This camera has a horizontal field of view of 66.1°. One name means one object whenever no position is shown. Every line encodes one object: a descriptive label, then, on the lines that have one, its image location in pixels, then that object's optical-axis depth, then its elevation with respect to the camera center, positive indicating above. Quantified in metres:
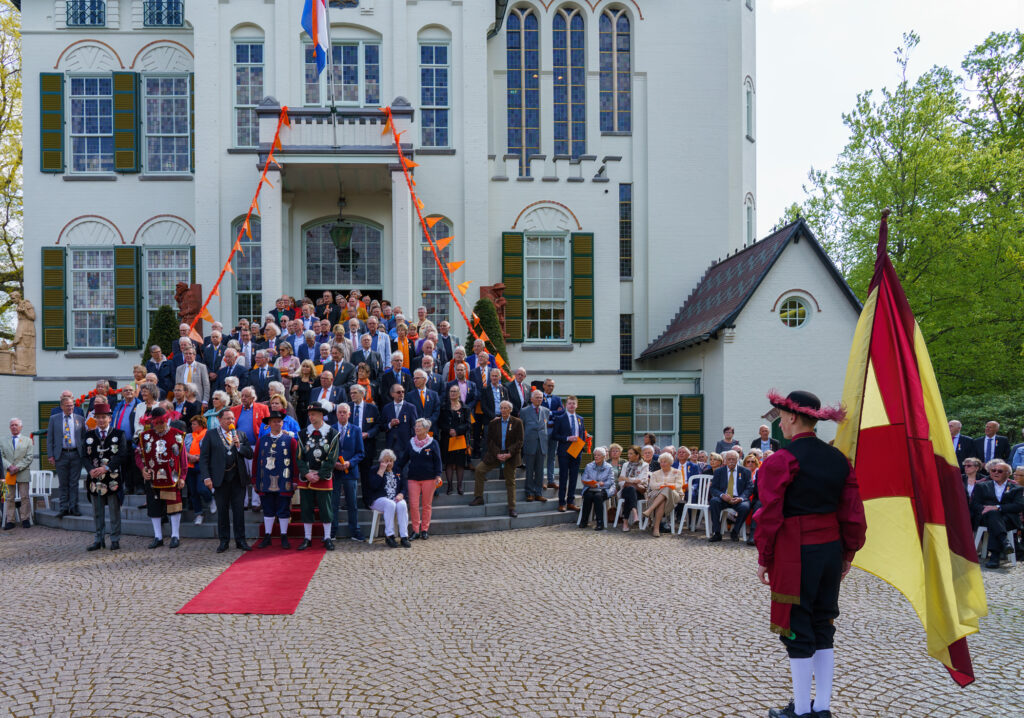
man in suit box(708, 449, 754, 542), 11.32 -2.00
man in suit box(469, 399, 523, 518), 11.78 -1.39
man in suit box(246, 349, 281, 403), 12.06 -0.31
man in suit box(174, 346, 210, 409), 12.38 -0.28
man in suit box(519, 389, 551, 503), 12.40 -1.33
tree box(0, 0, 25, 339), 25.67 +7.11
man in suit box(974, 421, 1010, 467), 13.24 -1.54
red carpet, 7.39 -2.39
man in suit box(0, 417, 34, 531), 12.44 -1.71
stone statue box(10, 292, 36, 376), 19.42 +0.43
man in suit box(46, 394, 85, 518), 11.84 -1.39
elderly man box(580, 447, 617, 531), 12.02 -2.01
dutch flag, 15.59 +6.66
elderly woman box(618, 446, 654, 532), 12.09 -1.97
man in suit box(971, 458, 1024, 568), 10.16 -2.02
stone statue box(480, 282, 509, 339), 19.33 +1.53
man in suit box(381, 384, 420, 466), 10.98 -0.91
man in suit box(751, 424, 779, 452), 12.99 -1.39
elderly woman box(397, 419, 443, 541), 10.77 -1.56
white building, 18.86 +3.99
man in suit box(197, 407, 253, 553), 9.97 -1.45
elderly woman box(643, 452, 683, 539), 11.72 -2.00
